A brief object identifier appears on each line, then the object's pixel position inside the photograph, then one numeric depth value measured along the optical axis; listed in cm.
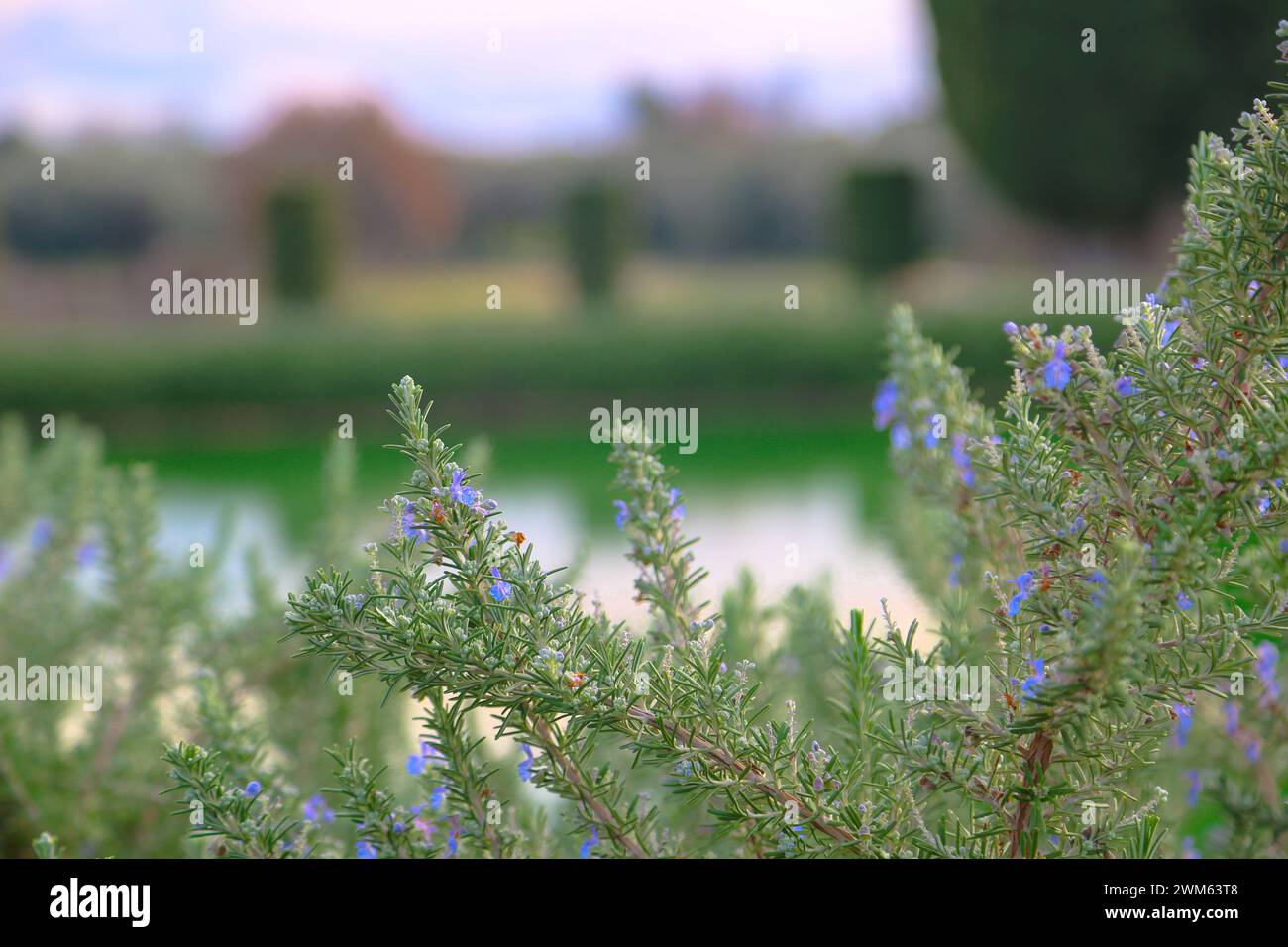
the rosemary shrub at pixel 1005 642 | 103
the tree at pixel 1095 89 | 1539
